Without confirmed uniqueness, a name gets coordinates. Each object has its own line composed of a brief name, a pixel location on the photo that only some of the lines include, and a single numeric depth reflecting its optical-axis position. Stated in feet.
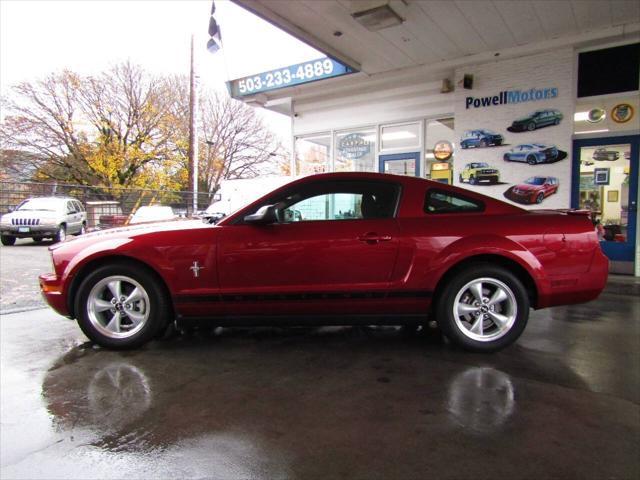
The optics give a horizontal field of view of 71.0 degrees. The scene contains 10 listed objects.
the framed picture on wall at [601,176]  26.00
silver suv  46.78
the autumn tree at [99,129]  81.82
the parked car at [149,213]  48.01
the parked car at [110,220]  63.52
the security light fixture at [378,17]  20.90
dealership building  22.50
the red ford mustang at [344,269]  12.60
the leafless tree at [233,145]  104.06
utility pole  76.69
